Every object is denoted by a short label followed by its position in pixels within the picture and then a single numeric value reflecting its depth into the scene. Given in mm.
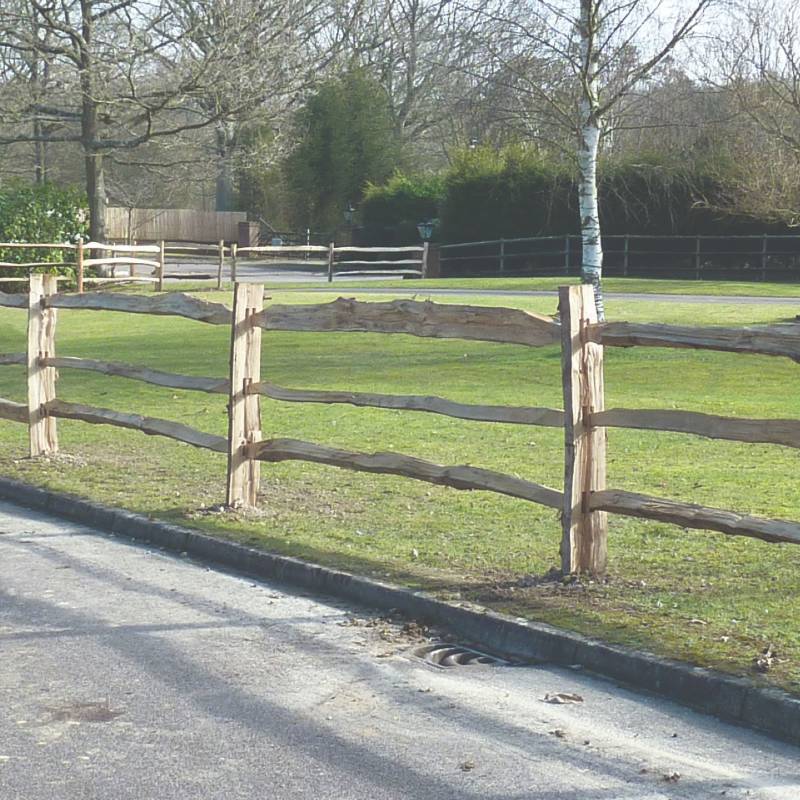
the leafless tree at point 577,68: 19000
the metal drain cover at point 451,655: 5980
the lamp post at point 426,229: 49281
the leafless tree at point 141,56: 33094
